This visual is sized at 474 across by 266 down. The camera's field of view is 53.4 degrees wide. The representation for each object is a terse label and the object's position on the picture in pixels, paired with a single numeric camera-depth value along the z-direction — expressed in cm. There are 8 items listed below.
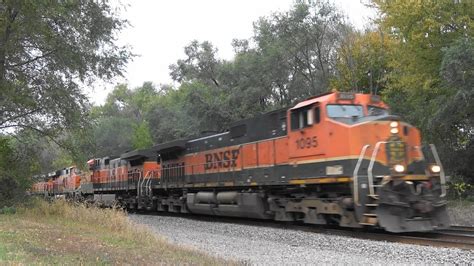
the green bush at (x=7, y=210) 1673
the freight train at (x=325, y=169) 1152
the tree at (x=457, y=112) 1848
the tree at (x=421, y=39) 2084
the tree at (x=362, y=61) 3070
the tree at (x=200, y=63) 4853
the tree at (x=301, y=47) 3350
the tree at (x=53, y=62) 1548
